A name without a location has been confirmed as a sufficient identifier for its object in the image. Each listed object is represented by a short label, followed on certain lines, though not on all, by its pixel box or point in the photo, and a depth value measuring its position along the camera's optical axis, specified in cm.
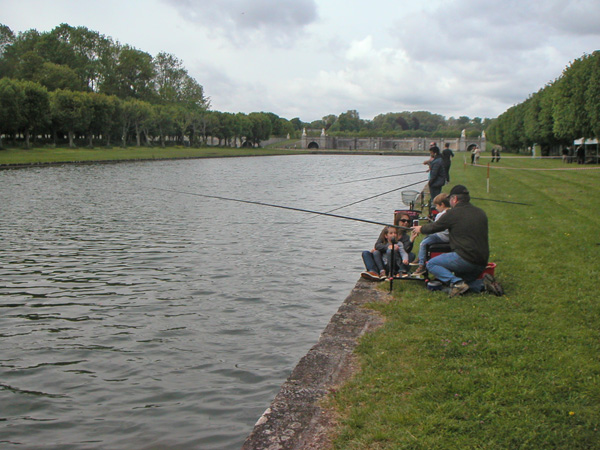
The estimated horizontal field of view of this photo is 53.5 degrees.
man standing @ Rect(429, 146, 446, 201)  1741
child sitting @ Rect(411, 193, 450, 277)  1037
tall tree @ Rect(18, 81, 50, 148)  7562
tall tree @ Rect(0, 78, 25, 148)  7006
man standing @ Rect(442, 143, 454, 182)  2173
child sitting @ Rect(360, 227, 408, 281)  1072
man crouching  910
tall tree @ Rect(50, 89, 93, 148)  8412
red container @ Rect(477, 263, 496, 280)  942
